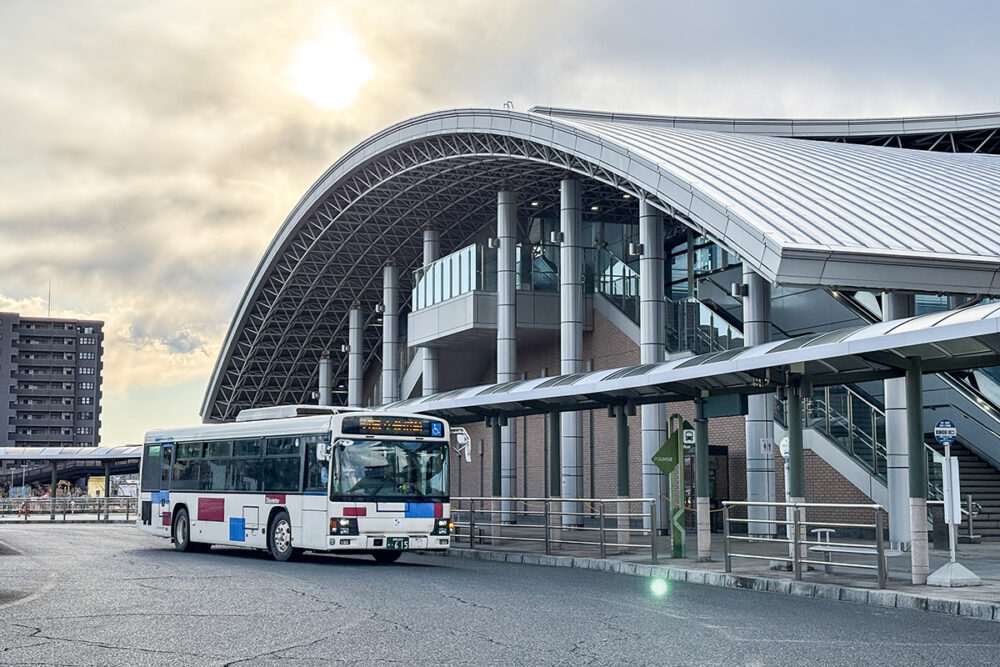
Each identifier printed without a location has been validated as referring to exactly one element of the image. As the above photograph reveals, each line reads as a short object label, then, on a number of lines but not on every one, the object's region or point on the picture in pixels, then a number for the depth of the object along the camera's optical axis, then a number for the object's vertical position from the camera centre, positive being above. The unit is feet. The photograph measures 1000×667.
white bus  69.26 -0.49
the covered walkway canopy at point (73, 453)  216.74 +4.09
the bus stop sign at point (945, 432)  55.36 +2.04
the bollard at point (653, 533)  64.90 -3.18
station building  82.79 +20.54
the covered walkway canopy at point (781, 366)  47.50 +5.32
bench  54.70 -3.46
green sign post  68.95 +0.80
